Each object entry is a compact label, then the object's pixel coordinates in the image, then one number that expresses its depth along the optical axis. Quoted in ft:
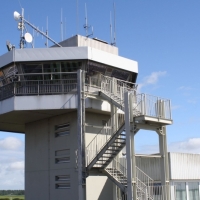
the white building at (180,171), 67.97
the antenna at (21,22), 84.19
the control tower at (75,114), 67.82
